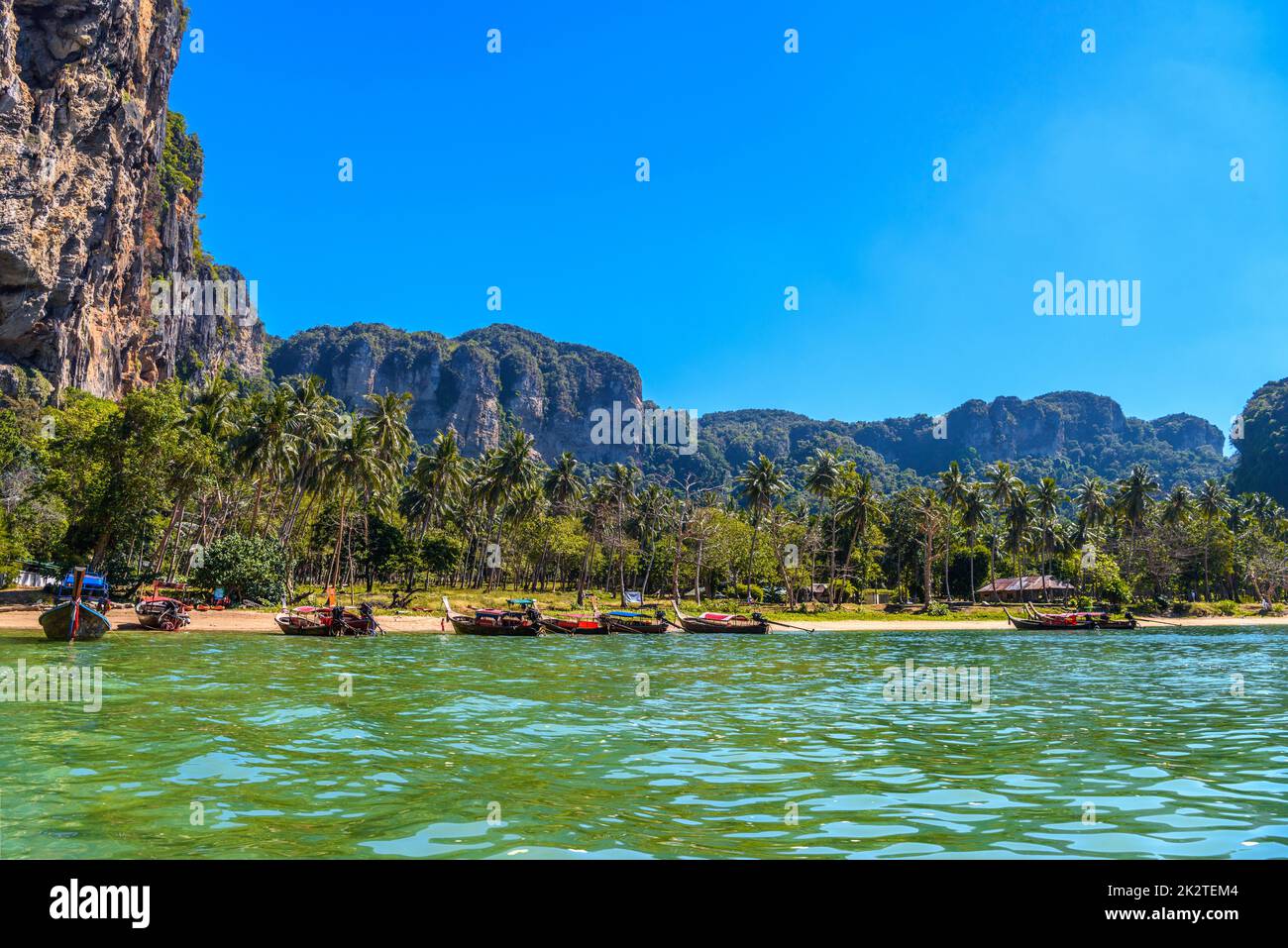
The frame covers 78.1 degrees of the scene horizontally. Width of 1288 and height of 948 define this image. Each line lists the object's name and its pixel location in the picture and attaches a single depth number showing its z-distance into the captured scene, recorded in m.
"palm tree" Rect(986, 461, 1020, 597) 105.81
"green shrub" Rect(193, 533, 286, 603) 59.53
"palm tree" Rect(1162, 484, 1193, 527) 112.88
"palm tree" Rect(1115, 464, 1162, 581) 107.25
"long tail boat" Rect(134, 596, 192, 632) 46.56
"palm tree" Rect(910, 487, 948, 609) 90.75
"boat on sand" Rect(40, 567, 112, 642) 36.75
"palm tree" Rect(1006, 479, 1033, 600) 107.31
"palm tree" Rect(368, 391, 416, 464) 78.56
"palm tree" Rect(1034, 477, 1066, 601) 110.56
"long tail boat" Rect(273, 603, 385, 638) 49.19
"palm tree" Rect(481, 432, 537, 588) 93.81
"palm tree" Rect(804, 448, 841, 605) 101.19
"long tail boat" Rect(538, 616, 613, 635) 59.84
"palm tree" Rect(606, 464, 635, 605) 103.62
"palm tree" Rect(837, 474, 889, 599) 100.19
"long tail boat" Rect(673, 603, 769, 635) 63.44
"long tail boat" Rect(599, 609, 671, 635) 62.22
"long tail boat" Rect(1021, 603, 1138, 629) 73.62
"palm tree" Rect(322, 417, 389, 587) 71.88
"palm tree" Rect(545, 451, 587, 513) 101.62
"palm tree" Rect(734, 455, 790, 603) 97.88
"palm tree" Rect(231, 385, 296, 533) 66.44
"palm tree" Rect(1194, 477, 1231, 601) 116.56
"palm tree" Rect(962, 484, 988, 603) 108.69
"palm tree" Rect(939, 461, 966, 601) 106.00
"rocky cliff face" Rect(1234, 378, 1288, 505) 192.50
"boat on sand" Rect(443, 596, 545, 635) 56.81
